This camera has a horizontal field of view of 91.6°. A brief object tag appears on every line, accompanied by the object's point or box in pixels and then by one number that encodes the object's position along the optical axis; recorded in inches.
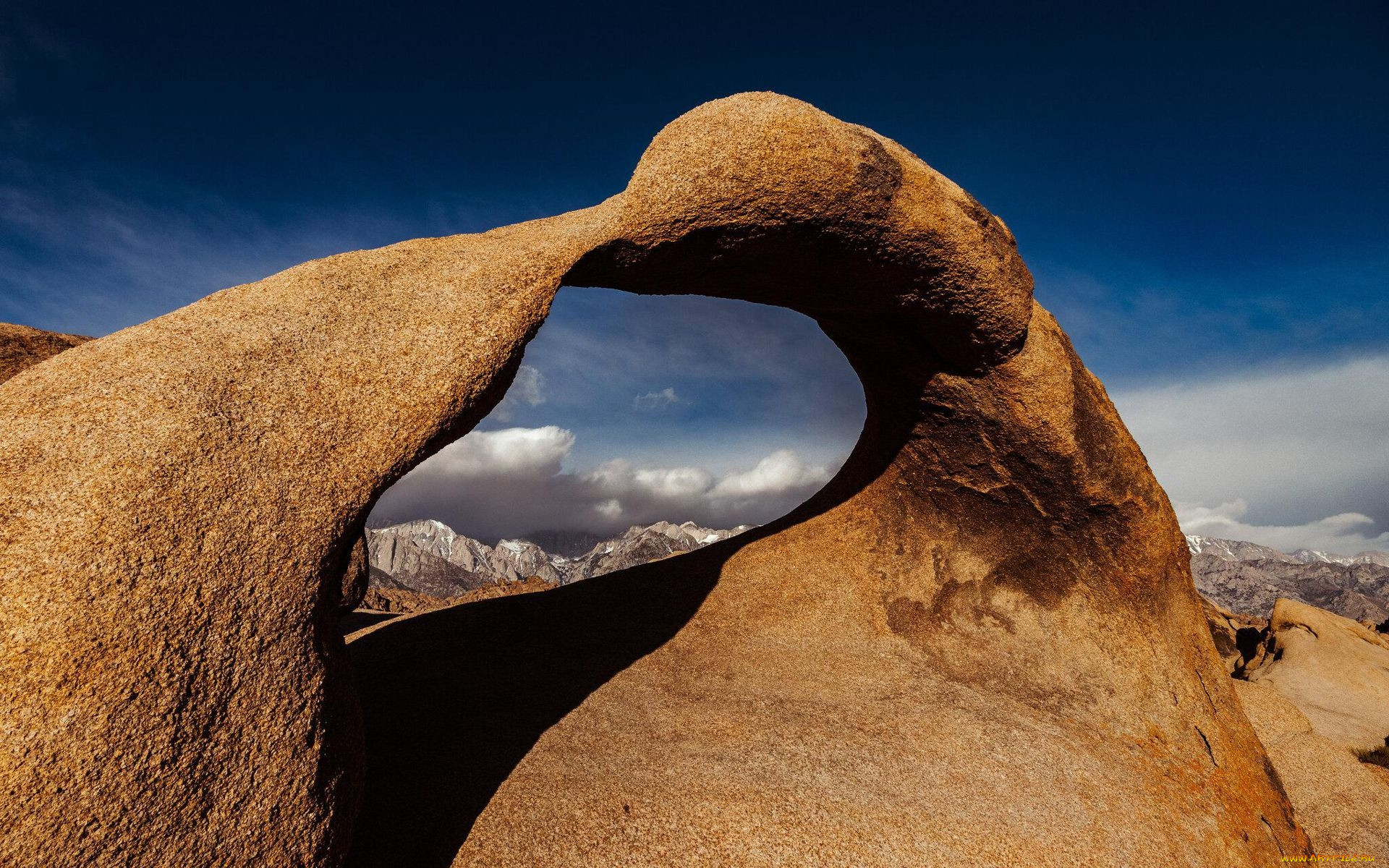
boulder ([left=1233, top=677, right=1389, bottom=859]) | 281.7
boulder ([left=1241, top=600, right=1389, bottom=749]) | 408.5
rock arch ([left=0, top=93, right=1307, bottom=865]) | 115.6
